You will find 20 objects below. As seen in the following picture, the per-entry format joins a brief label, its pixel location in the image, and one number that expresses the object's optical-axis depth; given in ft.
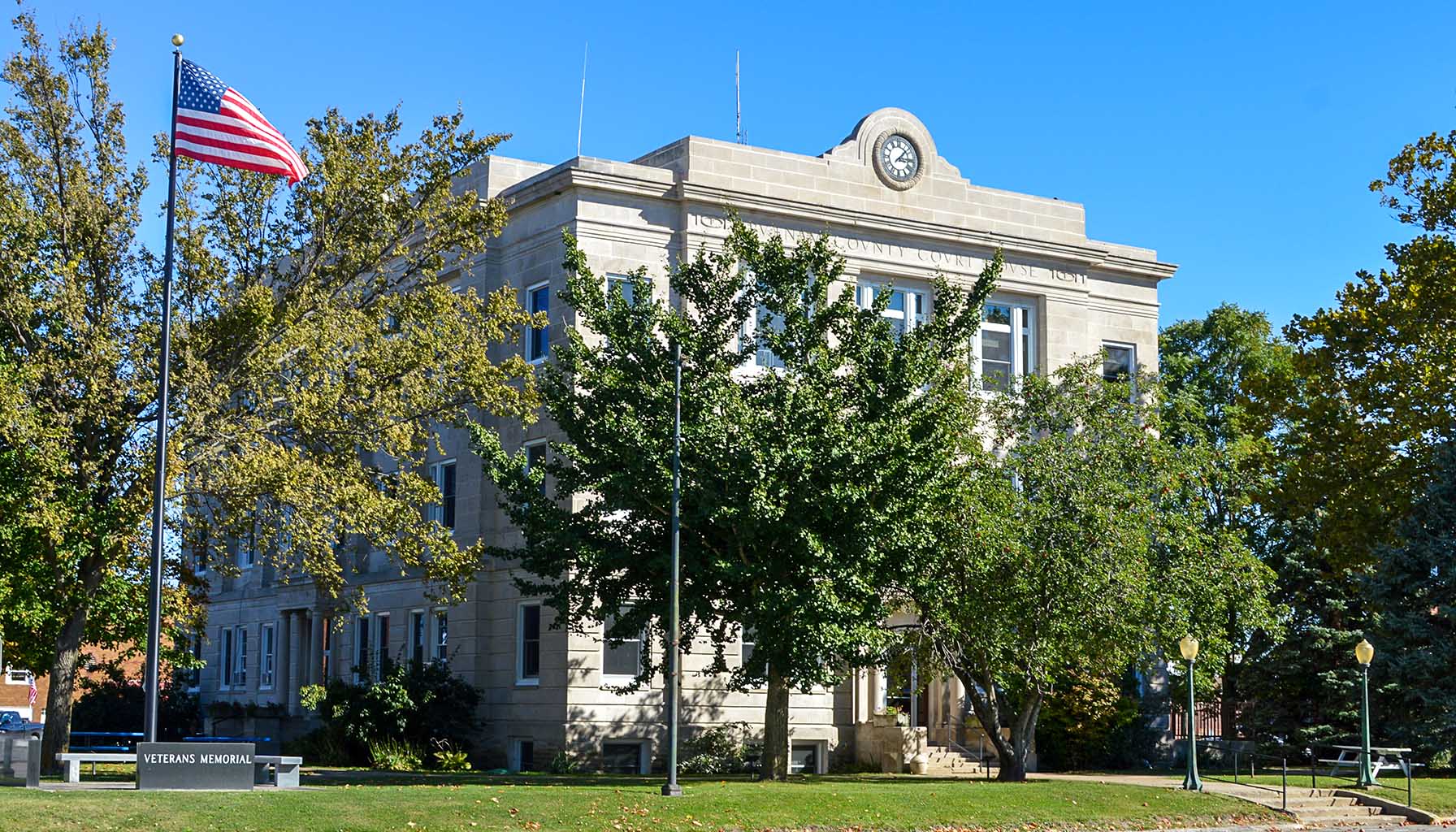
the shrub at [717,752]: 118.11
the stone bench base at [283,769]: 85.15
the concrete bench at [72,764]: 85.66
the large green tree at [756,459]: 90.58
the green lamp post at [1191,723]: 102.06
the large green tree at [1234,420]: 123.24
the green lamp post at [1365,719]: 106.83
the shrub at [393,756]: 118.73
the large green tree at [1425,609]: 113.80
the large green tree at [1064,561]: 99.19
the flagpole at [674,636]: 86.02
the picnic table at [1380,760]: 105.70
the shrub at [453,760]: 118.42
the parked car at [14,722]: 171.83
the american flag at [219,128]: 84.28
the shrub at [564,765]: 116.47
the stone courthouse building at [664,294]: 121.49
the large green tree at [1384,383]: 114.83
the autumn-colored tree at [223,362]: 93.50
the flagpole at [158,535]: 78.07
